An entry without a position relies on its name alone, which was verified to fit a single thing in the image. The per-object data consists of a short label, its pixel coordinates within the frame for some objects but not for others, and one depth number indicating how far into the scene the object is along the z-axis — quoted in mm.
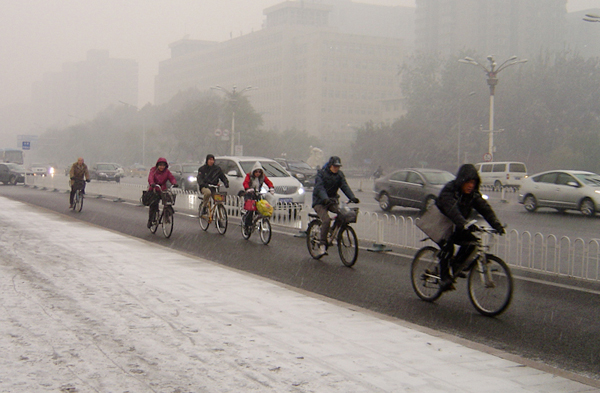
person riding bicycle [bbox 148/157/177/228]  14145
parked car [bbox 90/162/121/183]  49438
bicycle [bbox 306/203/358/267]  10336
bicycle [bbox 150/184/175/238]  14039
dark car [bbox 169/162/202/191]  30212
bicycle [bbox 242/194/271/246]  13203
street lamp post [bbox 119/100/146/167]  100869
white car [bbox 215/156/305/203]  19152
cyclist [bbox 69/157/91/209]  20766
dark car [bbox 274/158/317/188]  40156
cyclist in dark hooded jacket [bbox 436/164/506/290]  7117
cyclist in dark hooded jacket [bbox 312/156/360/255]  10516
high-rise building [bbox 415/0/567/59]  143875
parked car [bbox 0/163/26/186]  43750
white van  41406
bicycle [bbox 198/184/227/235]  14852
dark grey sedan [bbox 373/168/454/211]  20905
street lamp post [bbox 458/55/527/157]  34438
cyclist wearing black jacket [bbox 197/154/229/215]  15133
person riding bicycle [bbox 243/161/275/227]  13539
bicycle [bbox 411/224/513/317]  6984
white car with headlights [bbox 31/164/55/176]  66406
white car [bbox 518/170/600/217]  20984
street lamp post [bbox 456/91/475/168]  65875
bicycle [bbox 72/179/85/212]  20734
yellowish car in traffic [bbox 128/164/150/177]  82125
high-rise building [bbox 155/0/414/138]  134750
